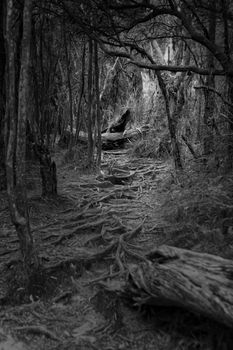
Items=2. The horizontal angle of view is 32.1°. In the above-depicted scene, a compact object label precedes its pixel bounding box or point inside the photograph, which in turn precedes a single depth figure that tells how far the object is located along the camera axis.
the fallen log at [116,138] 11.61
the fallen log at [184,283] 2.67
